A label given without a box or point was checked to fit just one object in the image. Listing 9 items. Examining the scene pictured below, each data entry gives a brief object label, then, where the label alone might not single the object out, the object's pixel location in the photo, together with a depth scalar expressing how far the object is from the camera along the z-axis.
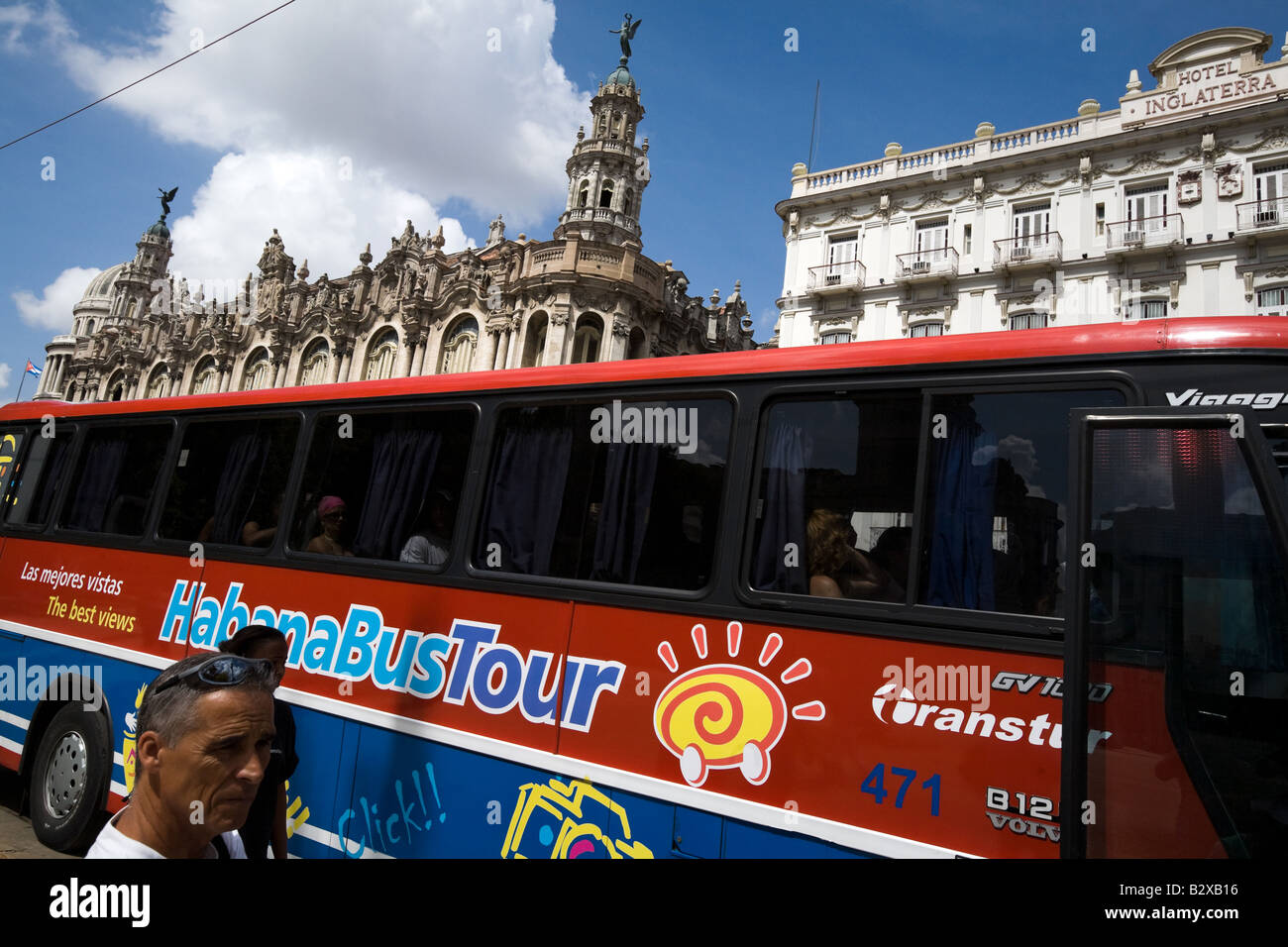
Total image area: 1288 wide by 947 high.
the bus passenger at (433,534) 4.16
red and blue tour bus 2.36
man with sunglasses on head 1.65
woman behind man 3.15
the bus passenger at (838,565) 3.03
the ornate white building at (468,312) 32.47
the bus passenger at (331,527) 4.59
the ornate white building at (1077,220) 19.16
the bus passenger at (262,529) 4.87
